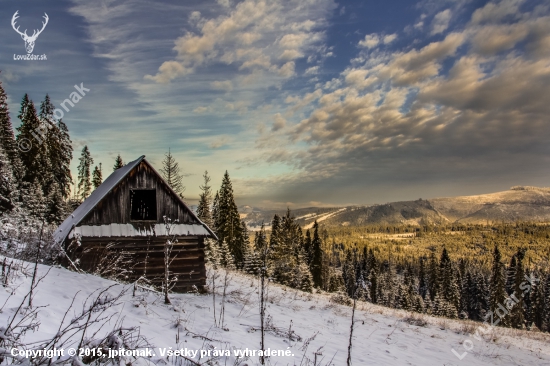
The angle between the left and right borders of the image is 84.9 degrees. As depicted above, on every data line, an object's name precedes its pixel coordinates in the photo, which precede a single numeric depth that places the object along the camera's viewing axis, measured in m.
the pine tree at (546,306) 74.58
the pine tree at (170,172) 46.72
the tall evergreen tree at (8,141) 35.30
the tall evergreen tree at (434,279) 83.22
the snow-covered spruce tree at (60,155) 43.31
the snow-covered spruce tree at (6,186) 24.46
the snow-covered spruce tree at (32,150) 38.91
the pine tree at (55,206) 37.72
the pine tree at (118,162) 54.90
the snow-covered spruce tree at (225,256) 35.58
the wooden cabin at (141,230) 13.09
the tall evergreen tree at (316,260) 57.03
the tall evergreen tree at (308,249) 58.28
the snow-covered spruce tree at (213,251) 33.68
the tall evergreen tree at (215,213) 47.19
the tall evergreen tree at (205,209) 45.66
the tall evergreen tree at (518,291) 63.75
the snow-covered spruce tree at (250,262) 42.88
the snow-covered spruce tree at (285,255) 47.03
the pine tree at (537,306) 78.12
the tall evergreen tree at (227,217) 44.00
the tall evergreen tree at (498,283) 57.31
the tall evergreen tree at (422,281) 117.15
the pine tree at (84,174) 59.72
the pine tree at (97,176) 57.51
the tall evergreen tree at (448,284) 71.06
